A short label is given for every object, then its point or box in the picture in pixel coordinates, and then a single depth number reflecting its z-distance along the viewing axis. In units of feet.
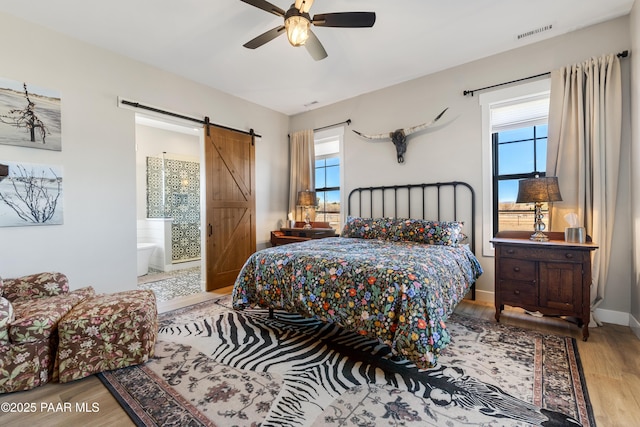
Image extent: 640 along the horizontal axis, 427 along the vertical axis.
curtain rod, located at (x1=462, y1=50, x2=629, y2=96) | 8.62
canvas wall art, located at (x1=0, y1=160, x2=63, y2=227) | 8.38
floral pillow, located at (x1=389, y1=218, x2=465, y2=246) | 10.10
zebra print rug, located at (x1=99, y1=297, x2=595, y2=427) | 5.01
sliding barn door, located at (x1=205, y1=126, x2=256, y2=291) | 13.41
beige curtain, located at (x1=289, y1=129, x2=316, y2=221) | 16.11
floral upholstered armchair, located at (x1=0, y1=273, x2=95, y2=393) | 5.59
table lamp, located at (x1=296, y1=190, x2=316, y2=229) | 15.38
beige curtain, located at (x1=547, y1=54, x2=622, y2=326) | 8.62
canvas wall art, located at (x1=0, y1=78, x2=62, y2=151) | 8.39
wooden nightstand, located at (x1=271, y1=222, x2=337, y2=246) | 14.35
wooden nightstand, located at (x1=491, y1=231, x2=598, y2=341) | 7.79
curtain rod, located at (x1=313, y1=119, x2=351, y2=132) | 14.99
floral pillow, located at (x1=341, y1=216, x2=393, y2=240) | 11.55
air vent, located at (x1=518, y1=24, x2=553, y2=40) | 9.22
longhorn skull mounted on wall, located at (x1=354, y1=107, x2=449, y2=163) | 12.55
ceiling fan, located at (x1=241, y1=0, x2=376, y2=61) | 6.83
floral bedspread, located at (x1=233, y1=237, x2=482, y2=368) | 5.84
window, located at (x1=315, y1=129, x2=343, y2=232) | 15.93
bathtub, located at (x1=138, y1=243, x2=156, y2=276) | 16.13
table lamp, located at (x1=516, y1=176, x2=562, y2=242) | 8.61
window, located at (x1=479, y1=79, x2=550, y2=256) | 10.39
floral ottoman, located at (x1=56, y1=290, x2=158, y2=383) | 6.00
